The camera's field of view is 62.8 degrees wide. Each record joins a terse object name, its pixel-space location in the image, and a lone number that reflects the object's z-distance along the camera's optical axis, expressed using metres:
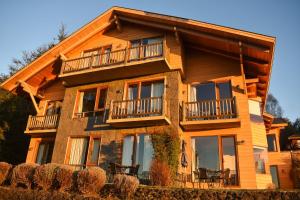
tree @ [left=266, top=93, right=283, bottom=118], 68.06
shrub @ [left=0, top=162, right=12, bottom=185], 11.59
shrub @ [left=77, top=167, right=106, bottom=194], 9.20
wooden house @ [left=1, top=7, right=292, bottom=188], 12.81
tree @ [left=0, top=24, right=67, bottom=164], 21.05
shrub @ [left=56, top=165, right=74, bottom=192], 9.79
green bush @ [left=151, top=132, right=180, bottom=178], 11.88
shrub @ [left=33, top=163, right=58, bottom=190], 10.01
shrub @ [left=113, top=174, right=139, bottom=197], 8.60
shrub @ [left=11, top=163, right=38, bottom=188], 10.63
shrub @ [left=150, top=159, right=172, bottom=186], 10.02
